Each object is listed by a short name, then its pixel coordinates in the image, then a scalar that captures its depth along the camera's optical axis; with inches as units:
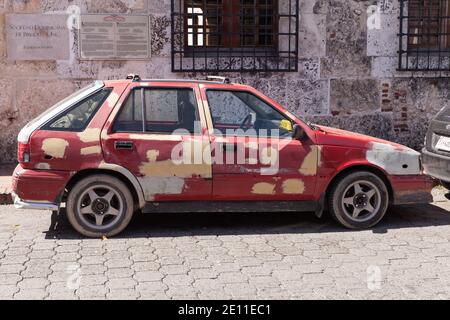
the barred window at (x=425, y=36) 386.6
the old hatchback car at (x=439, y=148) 268.7
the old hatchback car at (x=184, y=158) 225.5
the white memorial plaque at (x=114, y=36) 358.6
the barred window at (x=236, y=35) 373.4
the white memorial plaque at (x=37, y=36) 352.2
